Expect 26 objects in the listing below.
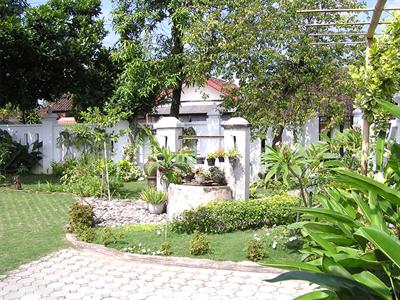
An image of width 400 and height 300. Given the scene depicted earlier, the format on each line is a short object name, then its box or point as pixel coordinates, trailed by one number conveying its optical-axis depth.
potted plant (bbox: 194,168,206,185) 8.67
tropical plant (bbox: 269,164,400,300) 1.81
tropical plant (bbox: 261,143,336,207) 5.84
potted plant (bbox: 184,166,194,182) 8.93
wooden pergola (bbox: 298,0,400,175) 3.24
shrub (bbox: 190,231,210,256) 6.00
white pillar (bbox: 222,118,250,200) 8.72
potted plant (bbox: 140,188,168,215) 9.35
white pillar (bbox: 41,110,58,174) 16.19
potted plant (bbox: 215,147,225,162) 8.90
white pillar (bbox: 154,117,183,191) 9.98
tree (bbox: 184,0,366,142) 12.40
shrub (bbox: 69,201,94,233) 7.36
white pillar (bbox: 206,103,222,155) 14.91
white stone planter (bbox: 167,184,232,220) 8.28
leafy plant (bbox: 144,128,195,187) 7.89
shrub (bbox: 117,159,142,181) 14.65
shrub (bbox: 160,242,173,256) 6.11
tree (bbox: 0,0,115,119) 14.13
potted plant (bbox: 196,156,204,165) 9.62
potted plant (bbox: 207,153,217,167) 9.06
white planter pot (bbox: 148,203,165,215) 9.38
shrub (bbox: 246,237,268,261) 5.76
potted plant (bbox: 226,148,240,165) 8.74
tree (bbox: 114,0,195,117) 14.53
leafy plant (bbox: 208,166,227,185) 8.73
